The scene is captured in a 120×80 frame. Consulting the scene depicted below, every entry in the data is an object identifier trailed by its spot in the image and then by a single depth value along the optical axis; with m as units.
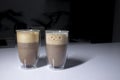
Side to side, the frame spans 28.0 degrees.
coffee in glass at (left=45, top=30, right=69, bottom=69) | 0.76
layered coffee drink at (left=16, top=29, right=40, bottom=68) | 0.78
